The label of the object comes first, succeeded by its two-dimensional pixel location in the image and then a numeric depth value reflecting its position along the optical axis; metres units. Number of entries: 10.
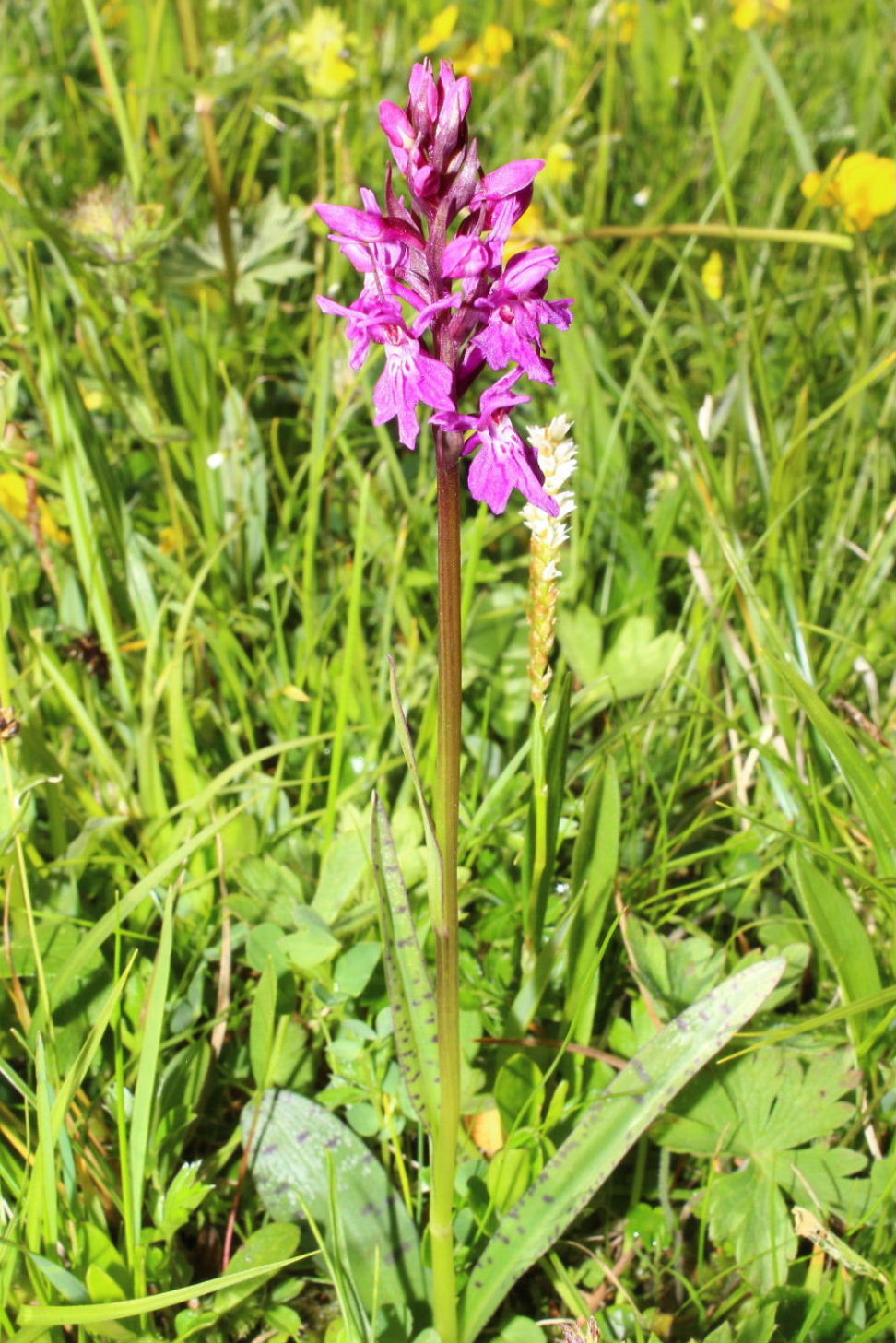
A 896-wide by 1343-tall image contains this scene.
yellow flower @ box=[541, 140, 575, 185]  0.60
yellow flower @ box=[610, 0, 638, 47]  0.79
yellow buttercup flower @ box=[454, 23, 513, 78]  0.74
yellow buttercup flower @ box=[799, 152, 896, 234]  0.53
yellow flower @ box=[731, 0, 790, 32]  0.74
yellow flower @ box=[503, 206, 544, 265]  0.55
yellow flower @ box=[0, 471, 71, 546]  0.49
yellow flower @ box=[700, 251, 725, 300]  0.59
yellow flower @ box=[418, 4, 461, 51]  0.75
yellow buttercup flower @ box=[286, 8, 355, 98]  0.54
